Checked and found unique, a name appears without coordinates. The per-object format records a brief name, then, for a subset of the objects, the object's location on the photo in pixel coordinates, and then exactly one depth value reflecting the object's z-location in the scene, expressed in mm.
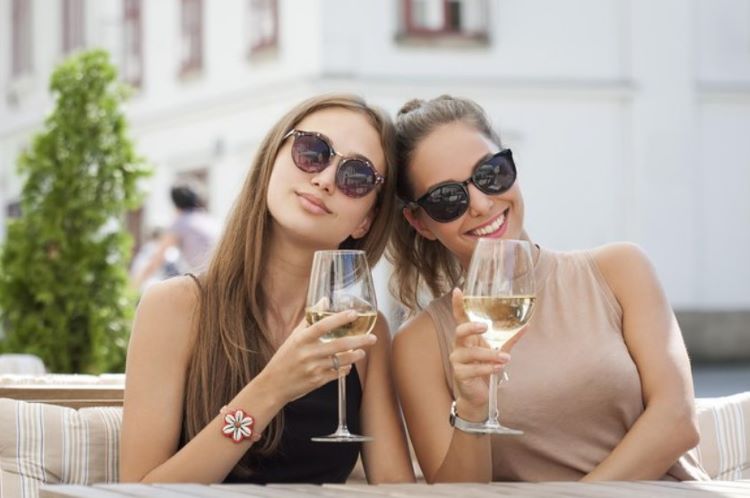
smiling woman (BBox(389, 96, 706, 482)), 5280
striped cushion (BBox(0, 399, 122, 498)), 5351
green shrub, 12007
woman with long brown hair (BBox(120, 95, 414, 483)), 5045
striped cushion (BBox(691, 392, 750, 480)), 6046
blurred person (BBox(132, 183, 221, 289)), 17329
